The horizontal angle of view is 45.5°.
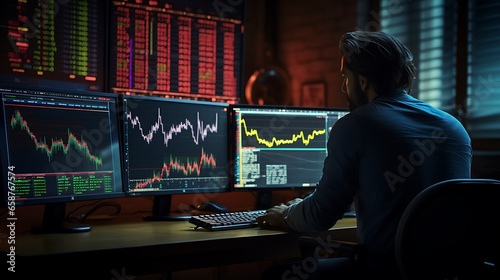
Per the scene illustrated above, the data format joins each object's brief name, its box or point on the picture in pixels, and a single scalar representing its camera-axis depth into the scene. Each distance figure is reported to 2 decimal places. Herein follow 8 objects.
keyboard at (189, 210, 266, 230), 2.04
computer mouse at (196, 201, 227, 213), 2.47
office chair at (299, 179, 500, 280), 1.45
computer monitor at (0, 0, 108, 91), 2.36
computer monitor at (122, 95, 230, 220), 2.27
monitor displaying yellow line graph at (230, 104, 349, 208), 2.56
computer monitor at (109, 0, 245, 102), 2.71
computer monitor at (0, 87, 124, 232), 1.86
